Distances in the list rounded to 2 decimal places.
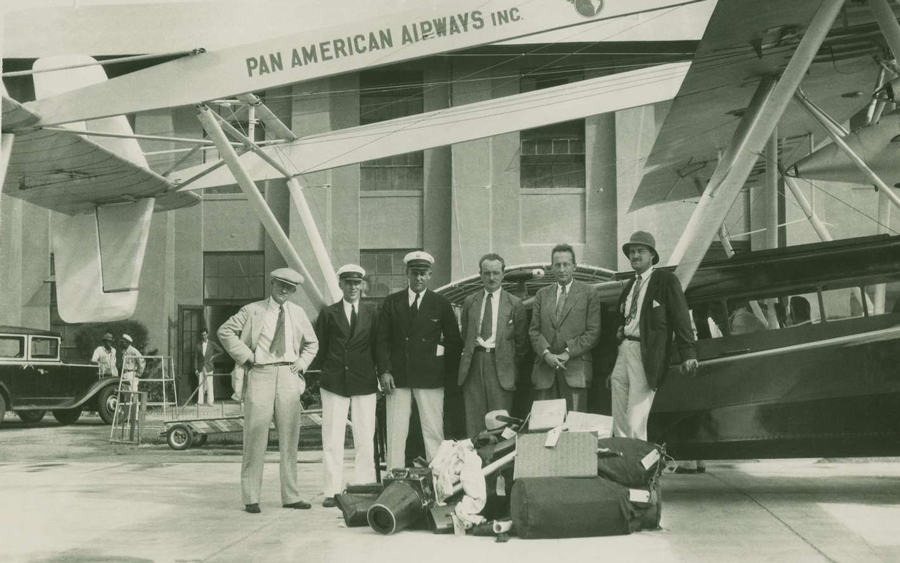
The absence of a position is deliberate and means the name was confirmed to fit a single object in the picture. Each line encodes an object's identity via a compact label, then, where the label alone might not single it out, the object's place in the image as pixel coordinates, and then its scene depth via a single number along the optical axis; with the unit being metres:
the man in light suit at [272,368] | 7.53
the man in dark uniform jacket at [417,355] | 7.81
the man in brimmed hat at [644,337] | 6.81
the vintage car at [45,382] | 17.47
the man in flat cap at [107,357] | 20.31
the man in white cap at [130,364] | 15.46
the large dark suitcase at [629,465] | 6.20
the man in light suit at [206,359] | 21.19
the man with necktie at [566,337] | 7.24
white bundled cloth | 6.27
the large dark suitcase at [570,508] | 5.91
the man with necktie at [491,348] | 7.47
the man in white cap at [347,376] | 7.83
